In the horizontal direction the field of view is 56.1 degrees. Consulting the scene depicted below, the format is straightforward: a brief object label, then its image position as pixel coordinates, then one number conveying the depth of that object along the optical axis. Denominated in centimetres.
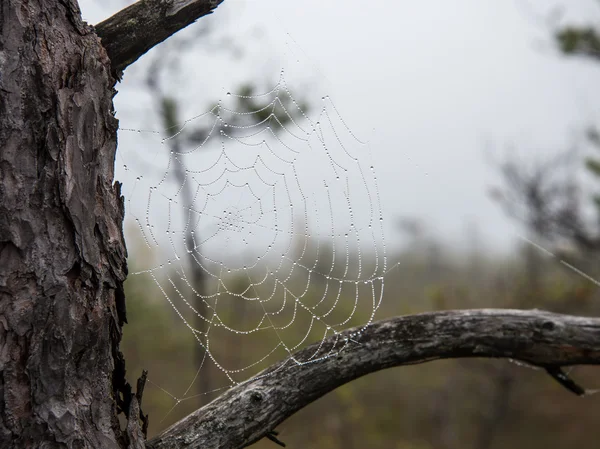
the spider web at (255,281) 320
